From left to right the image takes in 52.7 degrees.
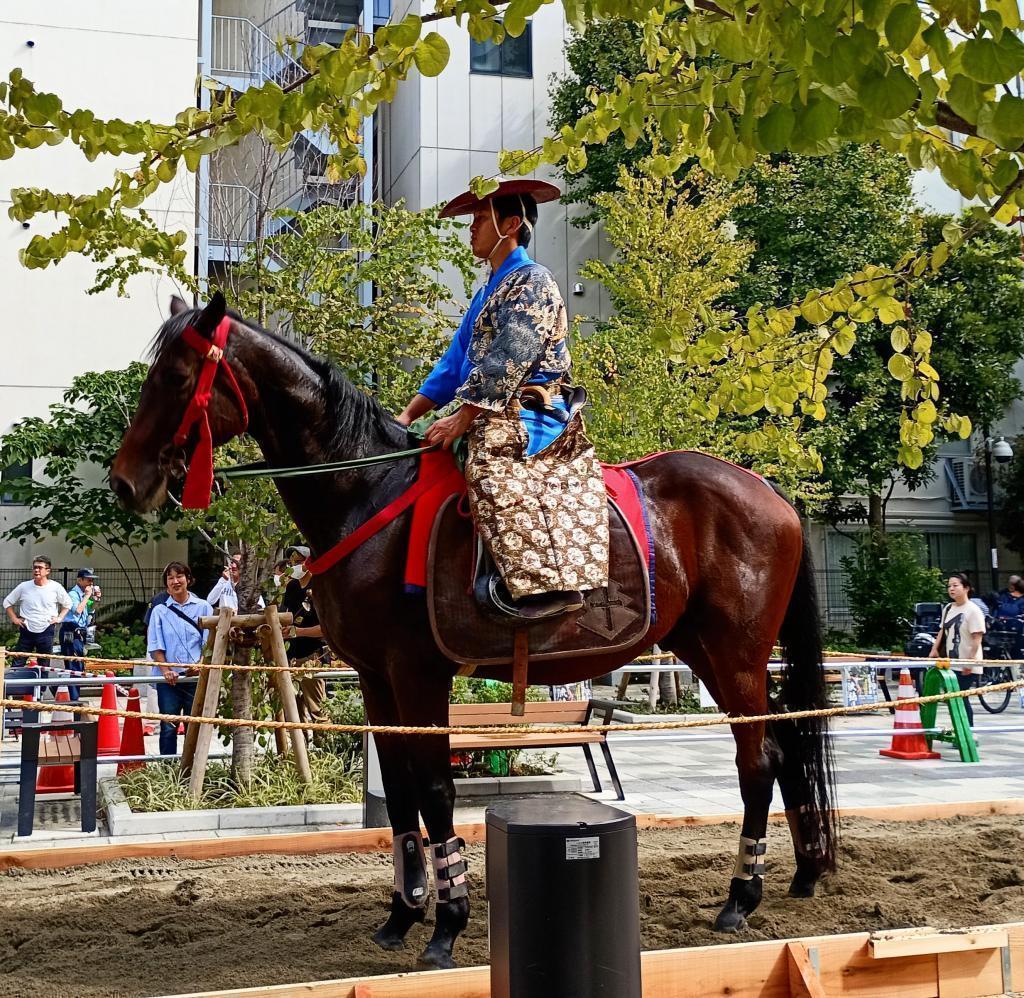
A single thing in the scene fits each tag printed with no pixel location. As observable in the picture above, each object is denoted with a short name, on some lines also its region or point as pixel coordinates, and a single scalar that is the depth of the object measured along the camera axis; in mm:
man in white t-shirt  13742
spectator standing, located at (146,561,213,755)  9570
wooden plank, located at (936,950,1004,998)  3809
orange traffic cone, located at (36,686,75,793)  8656
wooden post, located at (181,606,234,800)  7375
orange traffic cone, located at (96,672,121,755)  10109
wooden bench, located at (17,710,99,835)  6945
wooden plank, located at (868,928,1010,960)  3688
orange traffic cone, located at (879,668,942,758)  10672
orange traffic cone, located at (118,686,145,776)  9219
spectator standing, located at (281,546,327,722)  7462
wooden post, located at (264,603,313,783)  7227
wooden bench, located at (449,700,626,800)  7254
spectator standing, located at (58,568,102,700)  14324
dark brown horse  4125
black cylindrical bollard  3107
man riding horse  4059
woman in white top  13109
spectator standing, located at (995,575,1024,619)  17578
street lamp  24984
